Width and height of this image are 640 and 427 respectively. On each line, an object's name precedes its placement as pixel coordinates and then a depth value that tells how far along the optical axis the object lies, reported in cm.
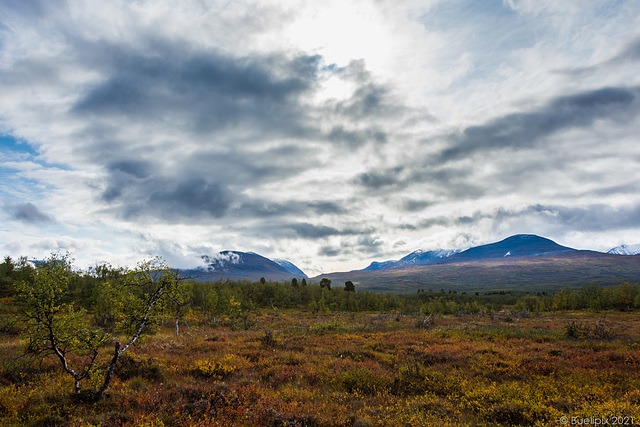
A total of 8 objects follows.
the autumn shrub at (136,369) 1331
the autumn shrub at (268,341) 2214
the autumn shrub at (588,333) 2691
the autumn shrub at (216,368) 1428
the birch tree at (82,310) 981
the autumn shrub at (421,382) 1230
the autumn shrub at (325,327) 3222
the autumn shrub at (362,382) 1236
